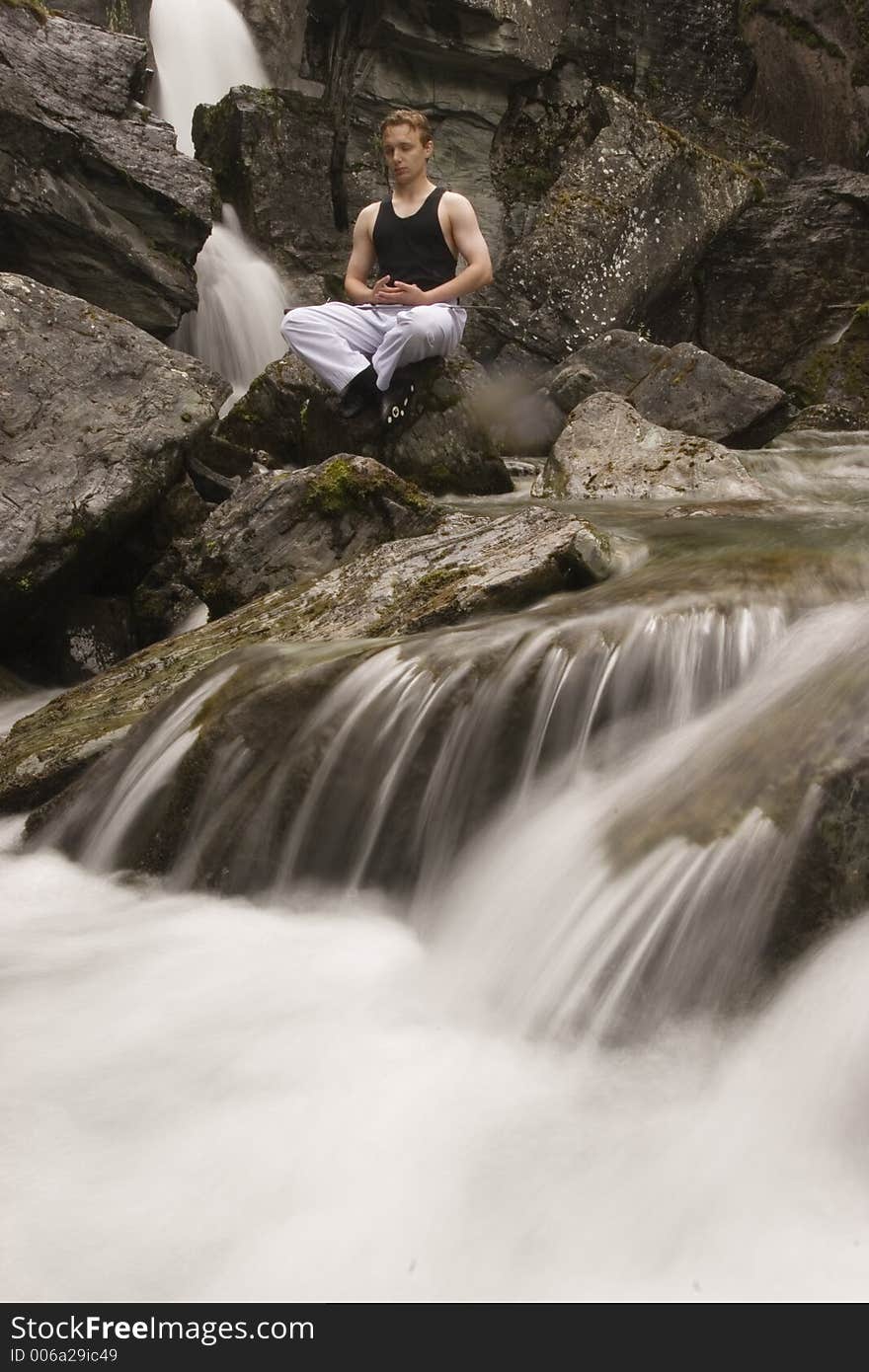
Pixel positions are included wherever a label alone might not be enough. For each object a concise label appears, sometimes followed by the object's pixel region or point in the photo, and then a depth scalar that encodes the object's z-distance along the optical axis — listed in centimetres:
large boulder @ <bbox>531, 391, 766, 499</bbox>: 678
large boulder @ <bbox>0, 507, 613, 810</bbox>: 396
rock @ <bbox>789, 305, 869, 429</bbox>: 1110
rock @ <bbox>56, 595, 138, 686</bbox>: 574
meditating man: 623
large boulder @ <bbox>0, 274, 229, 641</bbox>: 545
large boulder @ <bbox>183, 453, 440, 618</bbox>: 523
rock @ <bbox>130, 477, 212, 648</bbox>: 593
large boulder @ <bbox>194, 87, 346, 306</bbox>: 1116
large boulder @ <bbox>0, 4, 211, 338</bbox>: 796
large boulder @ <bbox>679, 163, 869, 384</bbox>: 1206
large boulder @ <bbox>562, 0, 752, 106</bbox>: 1346
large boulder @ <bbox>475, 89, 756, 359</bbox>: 1070
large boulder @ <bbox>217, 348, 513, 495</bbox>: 682
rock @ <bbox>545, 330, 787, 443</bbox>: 840
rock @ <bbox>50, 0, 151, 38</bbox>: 1133
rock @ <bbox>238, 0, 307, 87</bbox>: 1263
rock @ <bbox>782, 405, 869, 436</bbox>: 970
